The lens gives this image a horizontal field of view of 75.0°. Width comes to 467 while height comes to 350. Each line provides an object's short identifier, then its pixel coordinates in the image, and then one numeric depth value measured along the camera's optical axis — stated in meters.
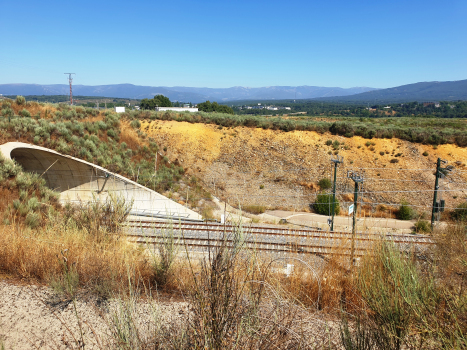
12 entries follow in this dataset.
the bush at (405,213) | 20.00
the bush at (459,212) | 17.53
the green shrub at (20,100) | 22.02
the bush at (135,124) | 27.65
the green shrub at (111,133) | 22.94
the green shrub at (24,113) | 20.61
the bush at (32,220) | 8.12
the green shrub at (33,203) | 9.11
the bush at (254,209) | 20.02
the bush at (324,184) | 24.25
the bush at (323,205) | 20.72
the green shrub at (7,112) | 19.48
